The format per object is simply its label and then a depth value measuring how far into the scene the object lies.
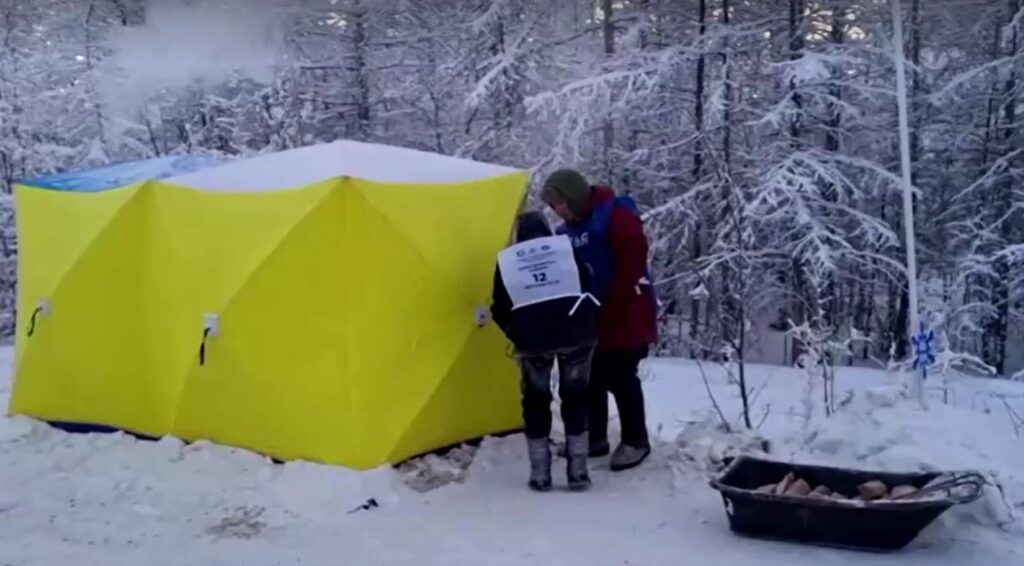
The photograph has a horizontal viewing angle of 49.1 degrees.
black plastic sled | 4.64
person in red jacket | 5.80
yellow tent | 5.84
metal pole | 8.78
